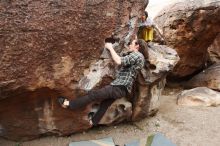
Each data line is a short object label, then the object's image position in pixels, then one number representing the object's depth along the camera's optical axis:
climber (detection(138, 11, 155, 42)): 5.79
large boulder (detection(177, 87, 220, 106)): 6.58
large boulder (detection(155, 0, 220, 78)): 7.21
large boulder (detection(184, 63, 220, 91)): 7.65
